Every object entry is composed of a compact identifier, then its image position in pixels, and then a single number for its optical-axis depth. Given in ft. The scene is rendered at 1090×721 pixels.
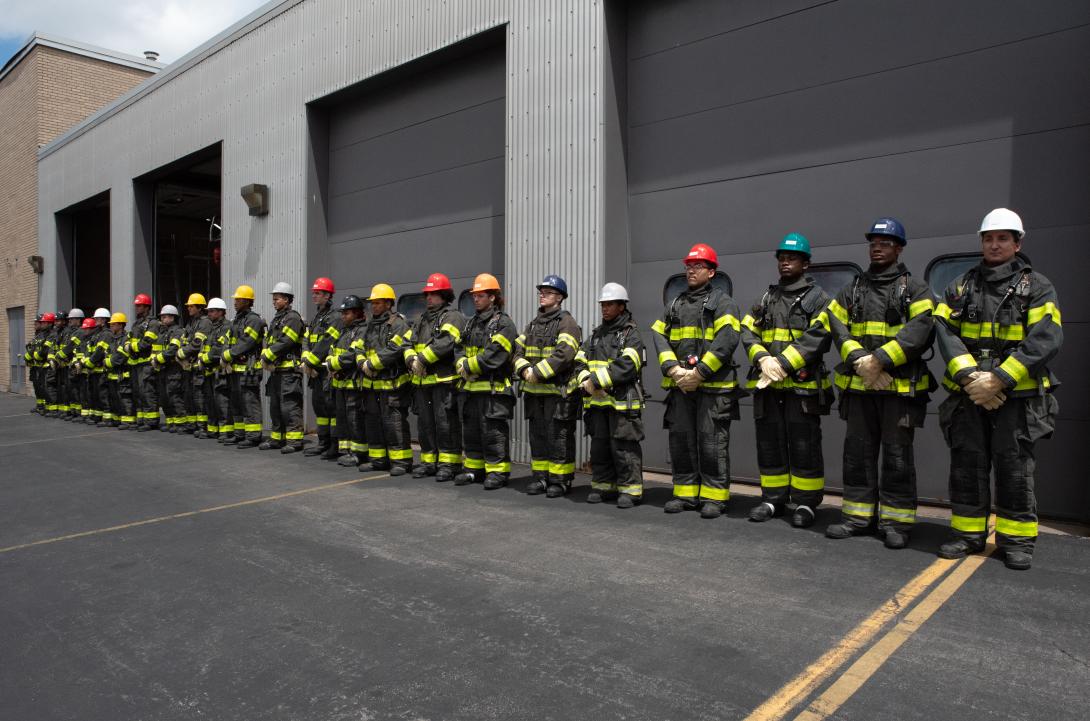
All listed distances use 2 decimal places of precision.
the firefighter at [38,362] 57.00
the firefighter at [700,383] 20.27
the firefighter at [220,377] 37.17
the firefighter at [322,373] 31.45
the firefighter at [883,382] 16.83
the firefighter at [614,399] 21.86
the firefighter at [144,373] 44.34
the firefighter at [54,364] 54.54
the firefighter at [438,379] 26.30
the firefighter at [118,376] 45.69
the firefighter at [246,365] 35.27
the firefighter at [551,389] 23.35
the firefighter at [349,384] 29.32
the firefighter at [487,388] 24.95
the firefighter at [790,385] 18.70
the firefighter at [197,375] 39.40
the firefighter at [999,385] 15.20
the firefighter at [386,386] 27.71
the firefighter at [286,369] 33.14
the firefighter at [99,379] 47.80
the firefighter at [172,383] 42.19
